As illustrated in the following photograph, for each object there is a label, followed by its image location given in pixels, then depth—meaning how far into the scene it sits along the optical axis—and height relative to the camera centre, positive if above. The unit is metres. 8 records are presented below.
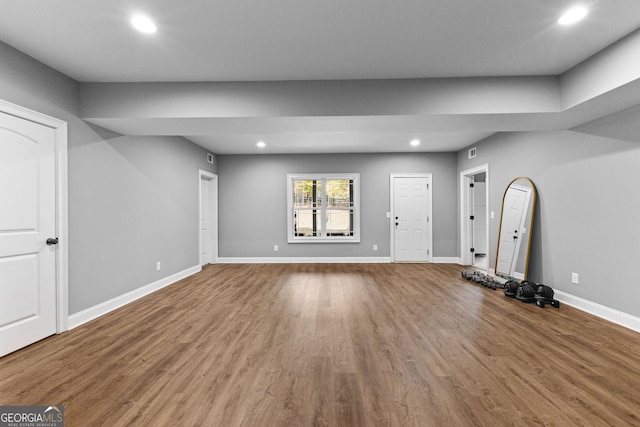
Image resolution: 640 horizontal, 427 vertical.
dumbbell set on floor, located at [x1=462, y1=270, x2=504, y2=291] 4.23 -1.11
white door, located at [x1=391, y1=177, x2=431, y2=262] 6.46 -0.21
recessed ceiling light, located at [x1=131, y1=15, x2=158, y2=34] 2.06 +1.47
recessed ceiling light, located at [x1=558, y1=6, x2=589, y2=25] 1.97 +1.47
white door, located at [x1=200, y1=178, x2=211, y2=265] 6.15 -0.14
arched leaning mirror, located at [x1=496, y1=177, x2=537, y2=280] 4.05 -0.26
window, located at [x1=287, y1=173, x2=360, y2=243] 6.54 +0.13
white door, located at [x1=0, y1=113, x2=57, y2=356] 2.32 -0.16
